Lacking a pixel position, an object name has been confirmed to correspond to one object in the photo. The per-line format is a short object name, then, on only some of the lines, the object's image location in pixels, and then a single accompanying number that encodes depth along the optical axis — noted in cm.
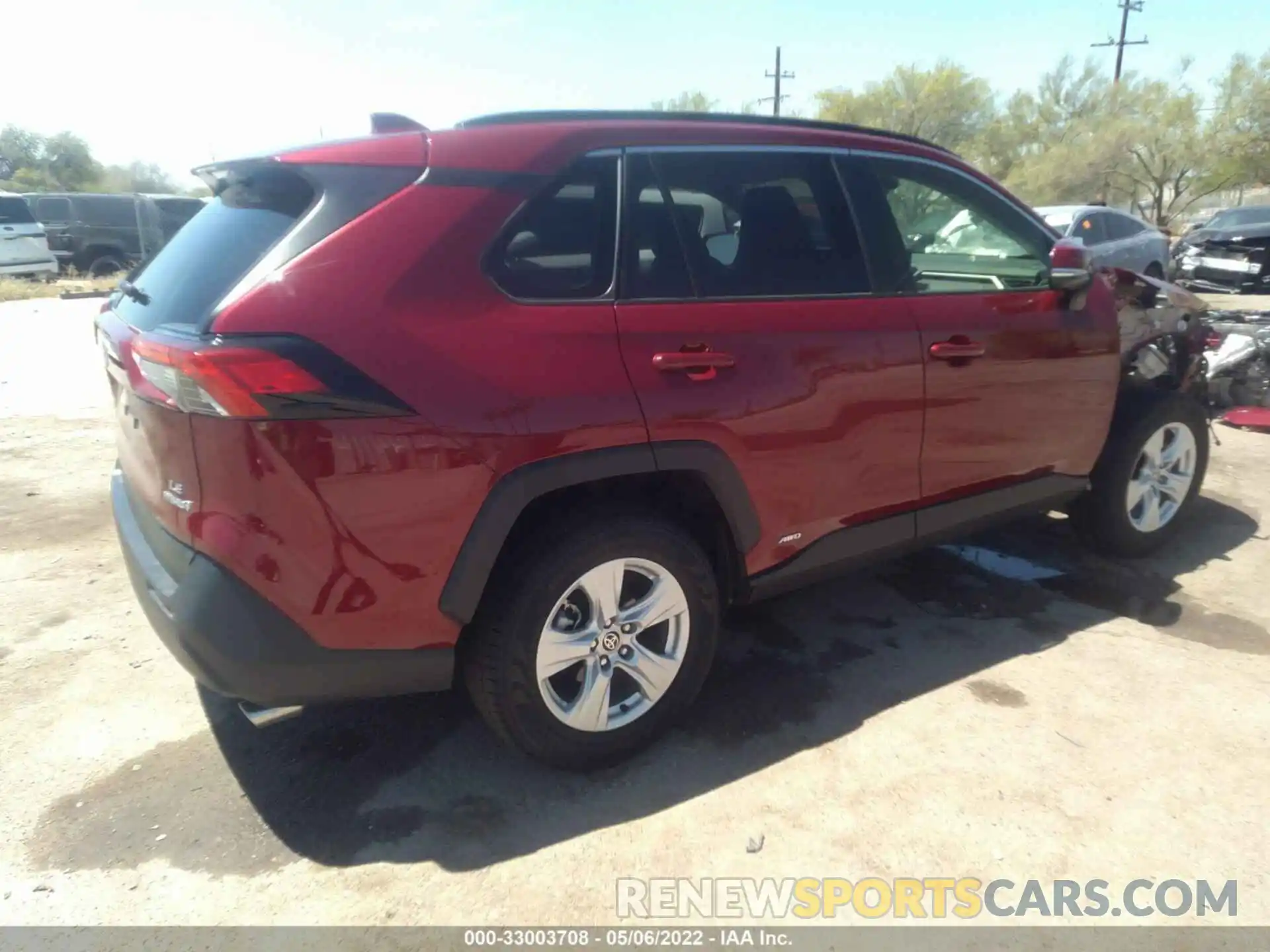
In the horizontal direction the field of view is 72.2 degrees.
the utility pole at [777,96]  4438
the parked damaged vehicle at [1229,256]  1380
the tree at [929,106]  4006
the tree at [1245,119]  3100
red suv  206
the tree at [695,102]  4513
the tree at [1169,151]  3181
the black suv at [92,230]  1839
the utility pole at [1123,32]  3872
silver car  1114
